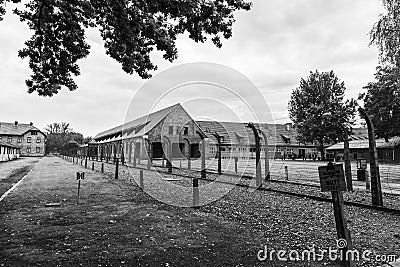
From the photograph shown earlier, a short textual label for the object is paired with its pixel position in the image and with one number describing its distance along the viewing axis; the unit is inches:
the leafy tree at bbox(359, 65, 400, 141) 1483.4
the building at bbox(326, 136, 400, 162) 1601.6
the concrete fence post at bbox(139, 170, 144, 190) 468.4
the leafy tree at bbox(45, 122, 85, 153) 4180.6
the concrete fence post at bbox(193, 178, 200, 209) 319.0
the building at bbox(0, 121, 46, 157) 3270.7
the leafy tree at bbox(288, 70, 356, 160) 1827.0
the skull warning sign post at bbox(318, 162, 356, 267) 156.3
